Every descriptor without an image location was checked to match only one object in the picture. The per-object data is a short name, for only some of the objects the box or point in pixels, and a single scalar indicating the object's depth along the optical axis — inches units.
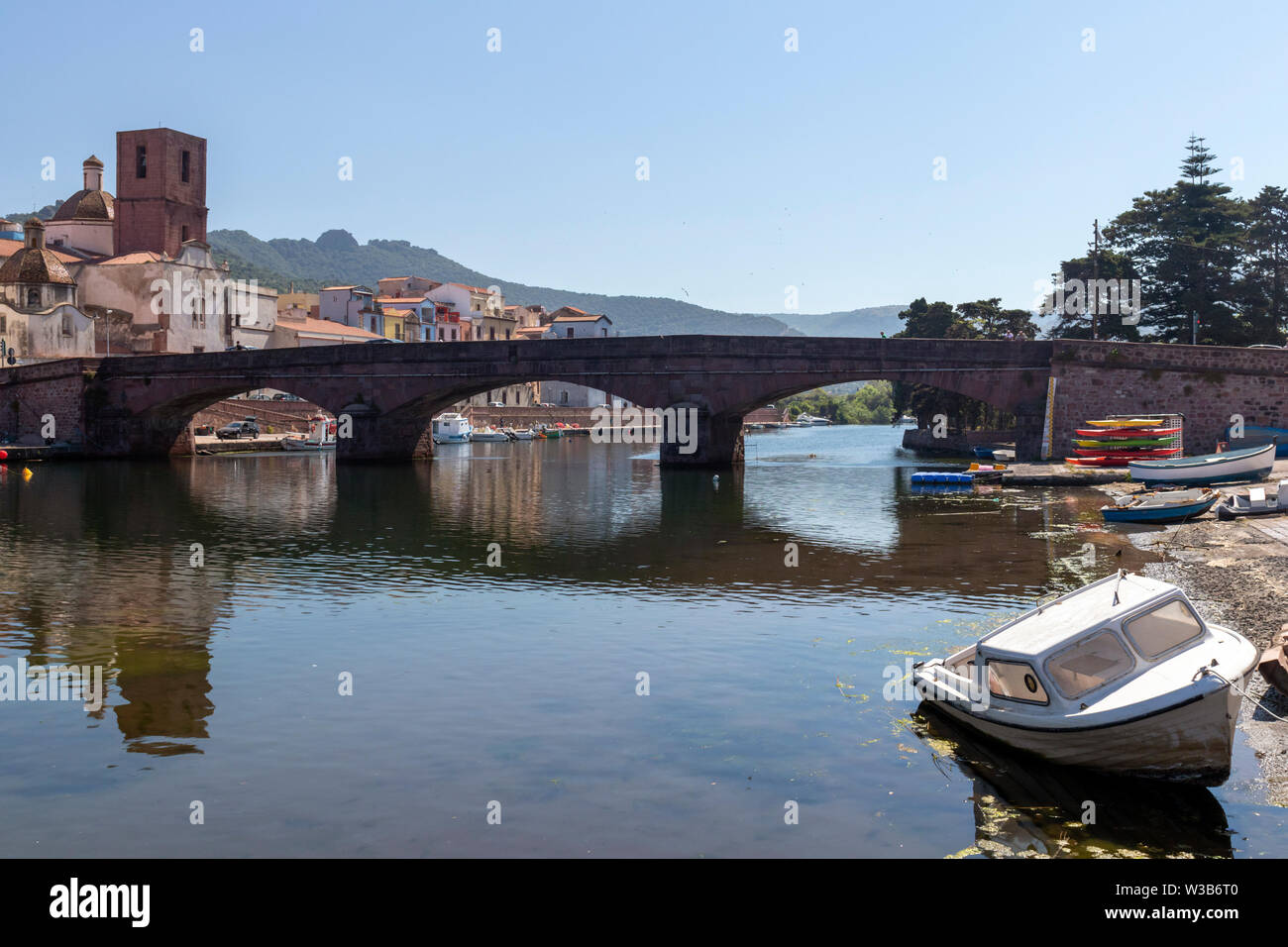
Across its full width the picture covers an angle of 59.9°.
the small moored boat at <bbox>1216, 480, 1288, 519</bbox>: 1269.7
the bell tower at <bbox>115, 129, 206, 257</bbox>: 3663.9
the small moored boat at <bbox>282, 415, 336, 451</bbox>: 3560.5
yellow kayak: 2009.1
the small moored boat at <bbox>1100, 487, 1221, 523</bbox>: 1339.8
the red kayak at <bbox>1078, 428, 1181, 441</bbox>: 2003.2
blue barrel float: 2006.6
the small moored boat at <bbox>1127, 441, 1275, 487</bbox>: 1596.9
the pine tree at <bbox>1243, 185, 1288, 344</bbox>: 3189.0
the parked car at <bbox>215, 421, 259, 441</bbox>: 3560.5
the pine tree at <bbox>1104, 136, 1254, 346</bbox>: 3154.5
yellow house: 5364.2
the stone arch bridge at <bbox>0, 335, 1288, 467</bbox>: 2162.9
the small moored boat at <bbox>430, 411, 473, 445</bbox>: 4138.8
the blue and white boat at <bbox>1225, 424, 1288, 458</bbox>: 2053.4
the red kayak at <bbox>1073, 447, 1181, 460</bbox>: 1991.9
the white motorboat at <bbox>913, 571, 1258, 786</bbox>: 486.0
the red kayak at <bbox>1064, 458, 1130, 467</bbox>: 2011.6
